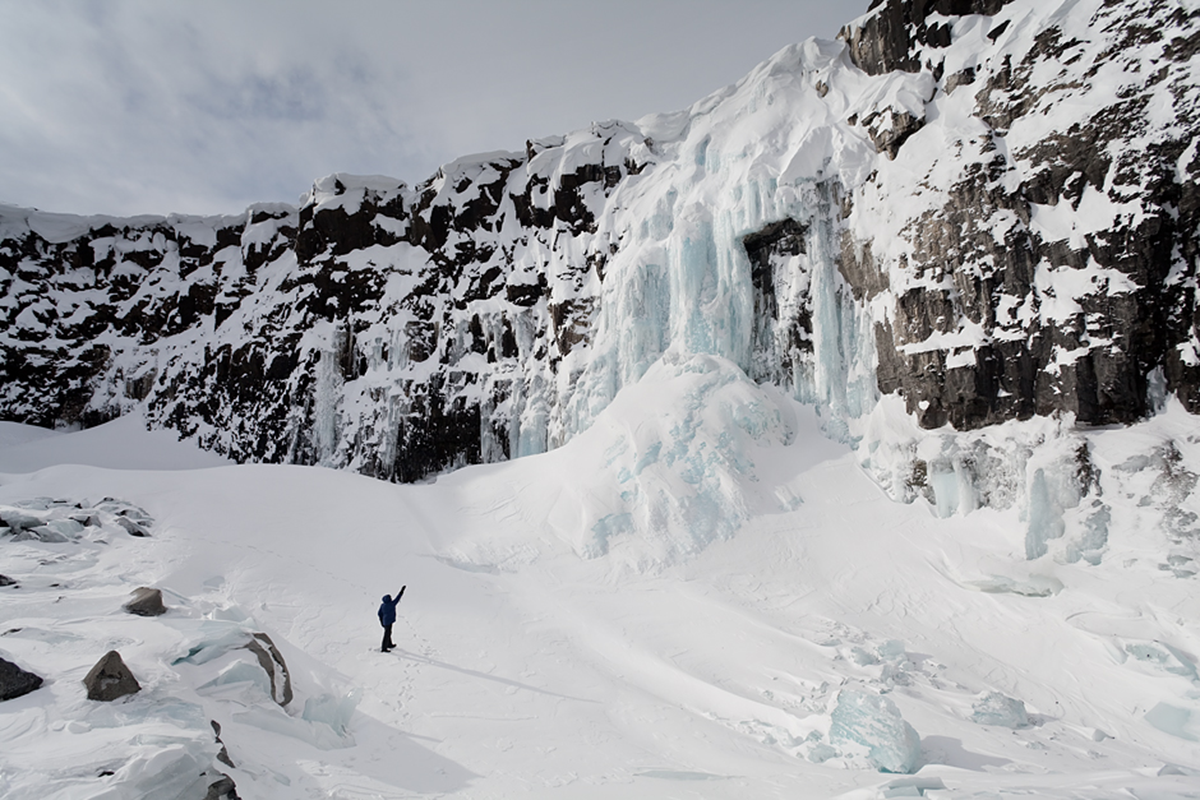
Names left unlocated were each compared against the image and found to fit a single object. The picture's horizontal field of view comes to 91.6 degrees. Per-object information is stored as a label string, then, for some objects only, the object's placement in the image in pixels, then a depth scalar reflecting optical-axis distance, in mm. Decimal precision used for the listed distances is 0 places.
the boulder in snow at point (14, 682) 4957
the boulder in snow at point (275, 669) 6707
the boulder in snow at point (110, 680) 5133
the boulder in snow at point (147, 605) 7871
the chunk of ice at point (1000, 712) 8281
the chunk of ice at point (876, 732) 6555
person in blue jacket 9750
